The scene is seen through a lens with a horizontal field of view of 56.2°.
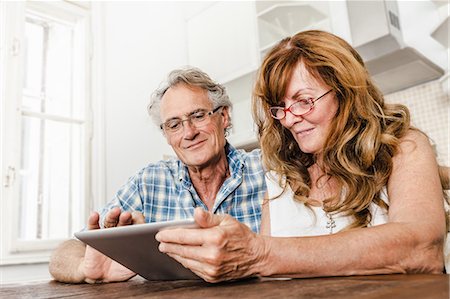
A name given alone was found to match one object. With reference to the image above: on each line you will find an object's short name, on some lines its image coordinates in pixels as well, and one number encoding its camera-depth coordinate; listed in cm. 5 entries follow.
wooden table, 52
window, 262
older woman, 73
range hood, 231
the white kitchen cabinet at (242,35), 288
